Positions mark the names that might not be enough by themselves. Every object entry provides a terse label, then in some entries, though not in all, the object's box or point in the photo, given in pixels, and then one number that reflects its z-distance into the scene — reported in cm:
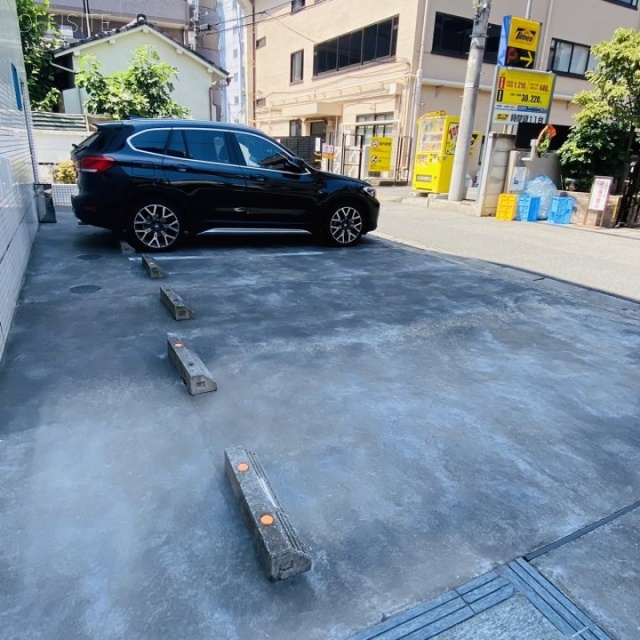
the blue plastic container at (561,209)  1109
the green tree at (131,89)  1272
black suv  611
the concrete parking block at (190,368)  304
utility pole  1218
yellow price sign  1147
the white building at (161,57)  1613
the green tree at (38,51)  1297
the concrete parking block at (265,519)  178
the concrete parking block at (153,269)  539
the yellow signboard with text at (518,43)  1109
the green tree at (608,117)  1023
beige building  1917
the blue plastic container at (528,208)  1137
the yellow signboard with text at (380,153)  1881
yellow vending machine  1488
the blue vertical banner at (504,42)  1105
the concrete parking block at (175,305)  421
